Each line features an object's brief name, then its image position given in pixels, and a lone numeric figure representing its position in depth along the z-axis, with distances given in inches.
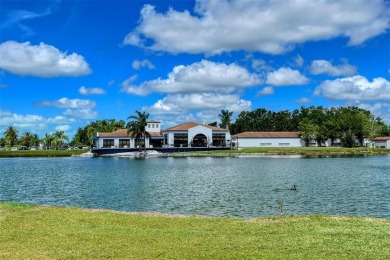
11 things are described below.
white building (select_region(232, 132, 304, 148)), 5782.5
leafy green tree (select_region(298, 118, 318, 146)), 5723.4
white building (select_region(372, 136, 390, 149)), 5729.8
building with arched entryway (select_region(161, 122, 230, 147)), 5398.6
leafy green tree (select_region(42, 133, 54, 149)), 7078.7
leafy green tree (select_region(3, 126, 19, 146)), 7091.5
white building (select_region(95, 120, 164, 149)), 5231.3
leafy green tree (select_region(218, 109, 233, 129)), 6244.6
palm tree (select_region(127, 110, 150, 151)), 4877.0
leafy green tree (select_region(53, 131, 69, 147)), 6993.1
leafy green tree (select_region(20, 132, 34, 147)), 7357.3
